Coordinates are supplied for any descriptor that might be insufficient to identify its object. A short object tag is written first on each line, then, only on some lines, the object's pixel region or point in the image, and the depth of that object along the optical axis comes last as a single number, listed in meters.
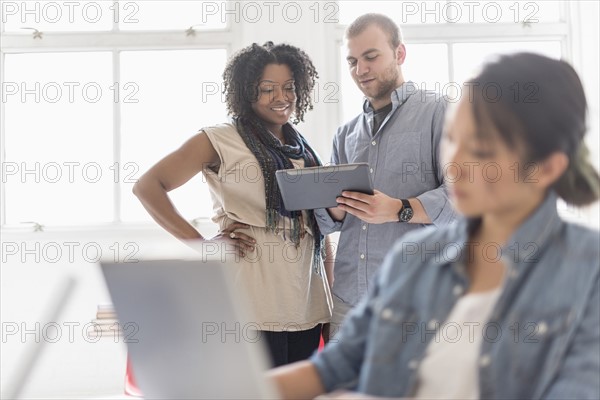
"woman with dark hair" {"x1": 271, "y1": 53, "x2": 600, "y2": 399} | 0.99
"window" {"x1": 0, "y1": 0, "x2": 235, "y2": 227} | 3.42
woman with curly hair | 2.14
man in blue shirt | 2.10
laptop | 0.86
